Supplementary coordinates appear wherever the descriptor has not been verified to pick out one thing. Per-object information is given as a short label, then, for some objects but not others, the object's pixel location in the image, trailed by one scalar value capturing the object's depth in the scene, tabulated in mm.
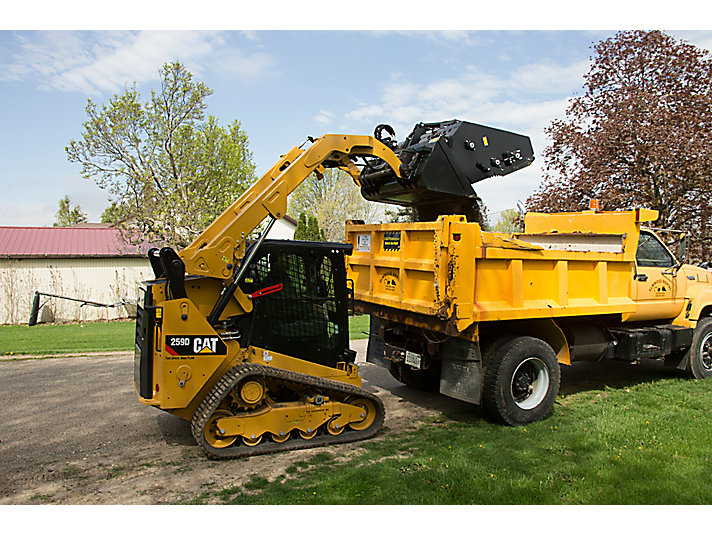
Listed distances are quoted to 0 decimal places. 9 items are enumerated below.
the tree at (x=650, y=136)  12508
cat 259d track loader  5277
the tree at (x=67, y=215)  68500
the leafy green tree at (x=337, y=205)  39219
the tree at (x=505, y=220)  35781
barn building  20969
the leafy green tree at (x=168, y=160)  20144
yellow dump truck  5910
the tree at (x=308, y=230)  25828
